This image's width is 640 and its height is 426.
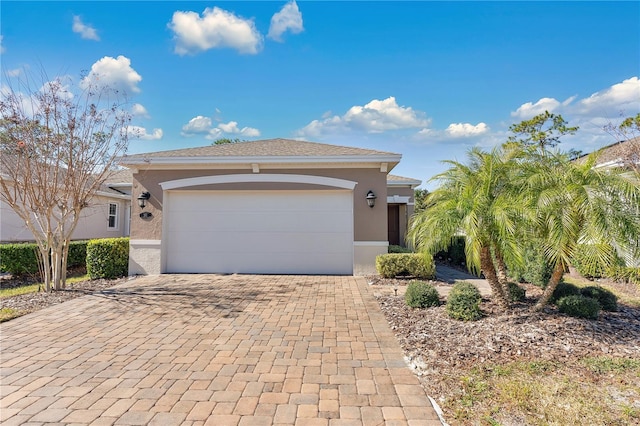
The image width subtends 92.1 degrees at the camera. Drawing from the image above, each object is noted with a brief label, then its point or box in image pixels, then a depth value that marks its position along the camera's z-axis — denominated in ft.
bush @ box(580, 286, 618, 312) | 17.04
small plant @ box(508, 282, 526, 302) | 17.83
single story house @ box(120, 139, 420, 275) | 30.25
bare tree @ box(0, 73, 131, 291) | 21.72
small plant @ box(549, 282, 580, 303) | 16.88
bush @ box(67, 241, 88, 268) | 32.78
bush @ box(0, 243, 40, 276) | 28.30
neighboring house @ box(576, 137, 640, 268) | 28.68
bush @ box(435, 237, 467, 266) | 40.11
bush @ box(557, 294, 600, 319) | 14.94
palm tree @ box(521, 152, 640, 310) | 12.97
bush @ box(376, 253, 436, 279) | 27.94
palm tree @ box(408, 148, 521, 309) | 14.69
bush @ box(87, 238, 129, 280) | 28.58
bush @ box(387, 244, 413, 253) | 31.22
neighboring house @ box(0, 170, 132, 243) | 37.25
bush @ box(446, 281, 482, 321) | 15.35
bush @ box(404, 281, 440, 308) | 18.26
